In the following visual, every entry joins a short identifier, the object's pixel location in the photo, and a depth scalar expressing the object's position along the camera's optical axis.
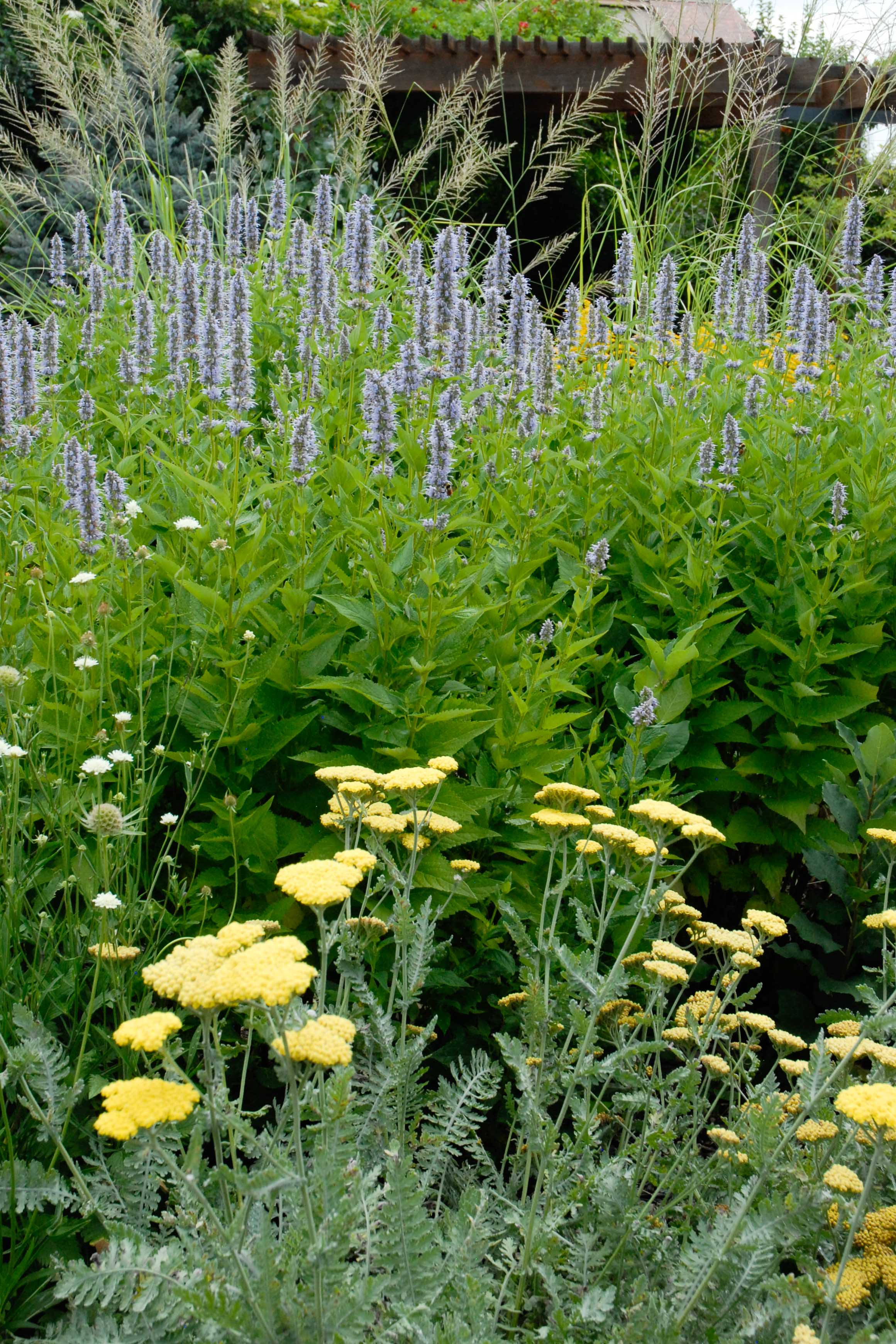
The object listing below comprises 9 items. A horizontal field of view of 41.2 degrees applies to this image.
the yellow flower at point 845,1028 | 2.29
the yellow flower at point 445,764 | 2.13
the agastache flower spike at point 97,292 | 4.44
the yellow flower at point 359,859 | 1.74
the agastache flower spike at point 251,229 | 5.00
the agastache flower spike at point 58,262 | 5.02
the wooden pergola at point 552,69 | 11.20
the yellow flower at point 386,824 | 2.00
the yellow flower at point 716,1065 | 2.11
